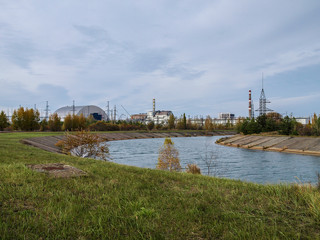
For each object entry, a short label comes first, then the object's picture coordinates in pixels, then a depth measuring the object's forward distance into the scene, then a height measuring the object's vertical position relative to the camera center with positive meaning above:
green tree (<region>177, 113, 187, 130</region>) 105.75 +1.27
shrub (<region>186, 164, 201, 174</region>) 13.53 -2.28
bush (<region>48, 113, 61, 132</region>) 66.19 +1.49
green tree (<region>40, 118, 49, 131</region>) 65.85 +1.02
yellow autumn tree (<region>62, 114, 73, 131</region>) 67.96 +1.50
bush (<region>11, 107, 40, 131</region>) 58.06 +2.40
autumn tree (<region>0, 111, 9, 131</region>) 56.92 +2.11
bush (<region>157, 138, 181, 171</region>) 16.58 -2.06
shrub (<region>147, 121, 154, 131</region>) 96.36 +0.92
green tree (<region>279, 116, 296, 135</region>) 46.62 -0.06
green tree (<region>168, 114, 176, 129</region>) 105.38 +2.57
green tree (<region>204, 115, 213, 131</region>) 102.50 +1.07
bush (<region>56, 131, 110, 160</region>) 21.56 -1.37
